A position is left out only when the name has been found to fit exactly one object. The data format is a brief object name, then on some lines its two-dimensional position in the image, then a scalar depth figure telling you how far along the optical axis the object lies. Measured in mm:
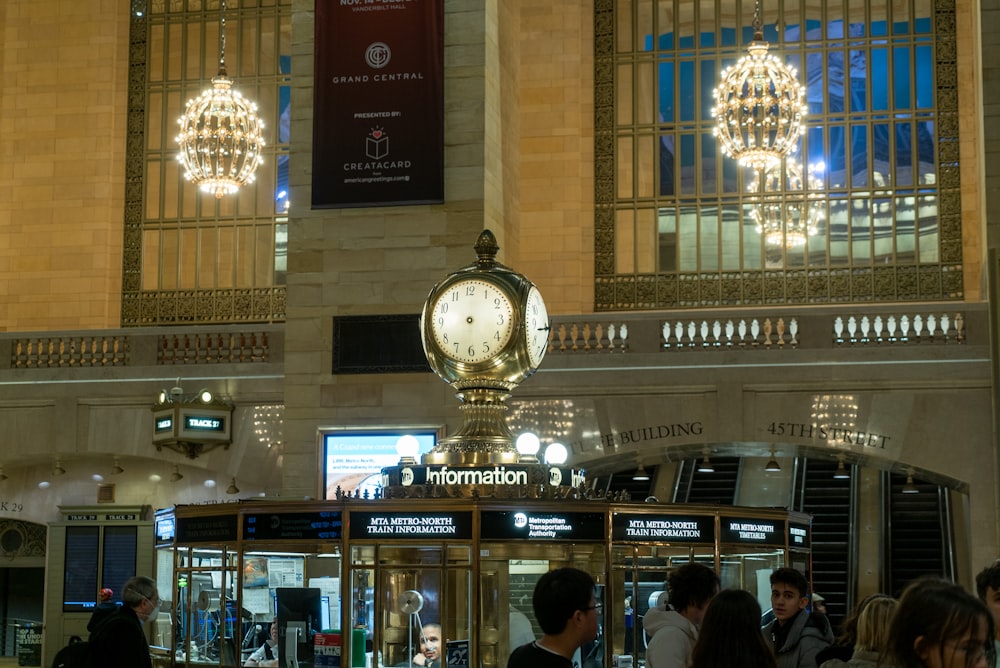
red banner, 16000
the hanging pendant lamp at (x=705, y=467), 22083
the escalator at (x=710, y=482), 21781
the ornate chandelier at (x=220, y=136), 18859
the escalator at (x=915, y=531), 19578
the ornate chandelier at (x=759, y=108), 17484
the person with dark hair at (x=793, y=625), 6168
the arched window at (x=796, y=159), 21578
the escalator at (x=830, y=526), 19375
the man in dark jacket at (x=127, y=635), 6293
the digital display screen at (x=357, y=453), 15812
